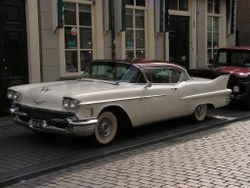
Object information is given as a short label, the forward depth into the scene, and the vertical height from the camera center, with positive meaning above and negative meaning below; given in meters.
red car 10.44 -0.38
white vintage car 6.38 -0.71
